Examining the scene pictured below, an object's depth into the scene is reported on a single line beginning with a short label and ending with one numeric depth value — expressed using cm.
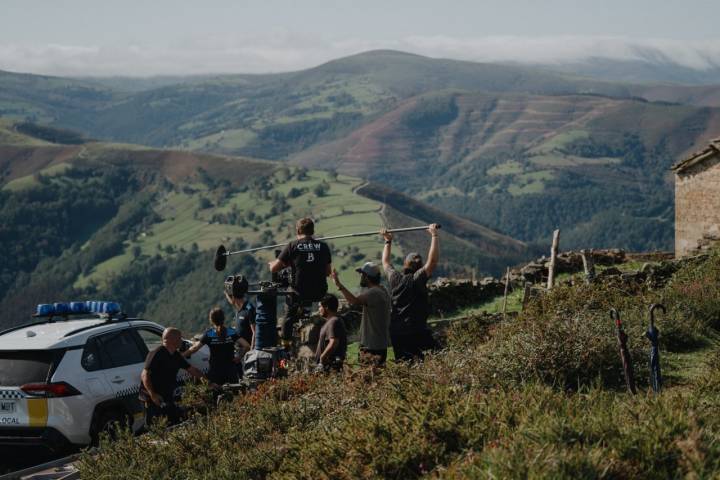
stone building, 3012
